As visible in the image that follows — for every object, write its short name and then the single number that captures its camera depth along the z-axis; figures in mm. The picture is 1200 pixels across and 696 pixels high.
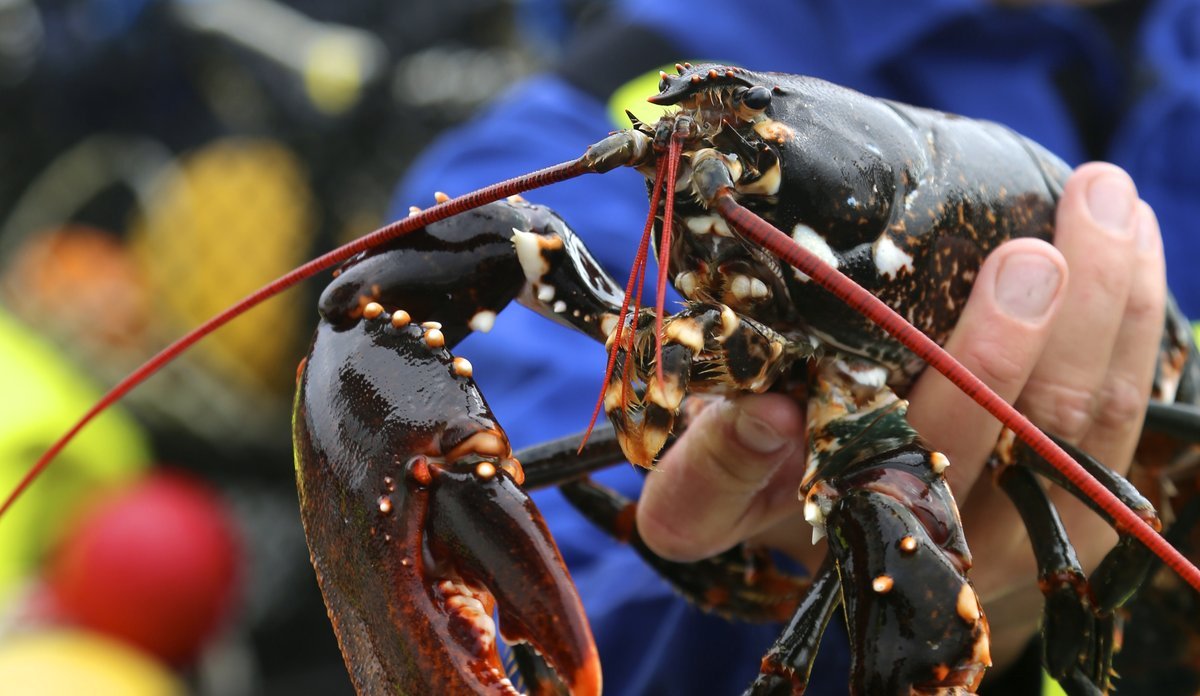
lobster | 1155
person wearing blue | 1413
